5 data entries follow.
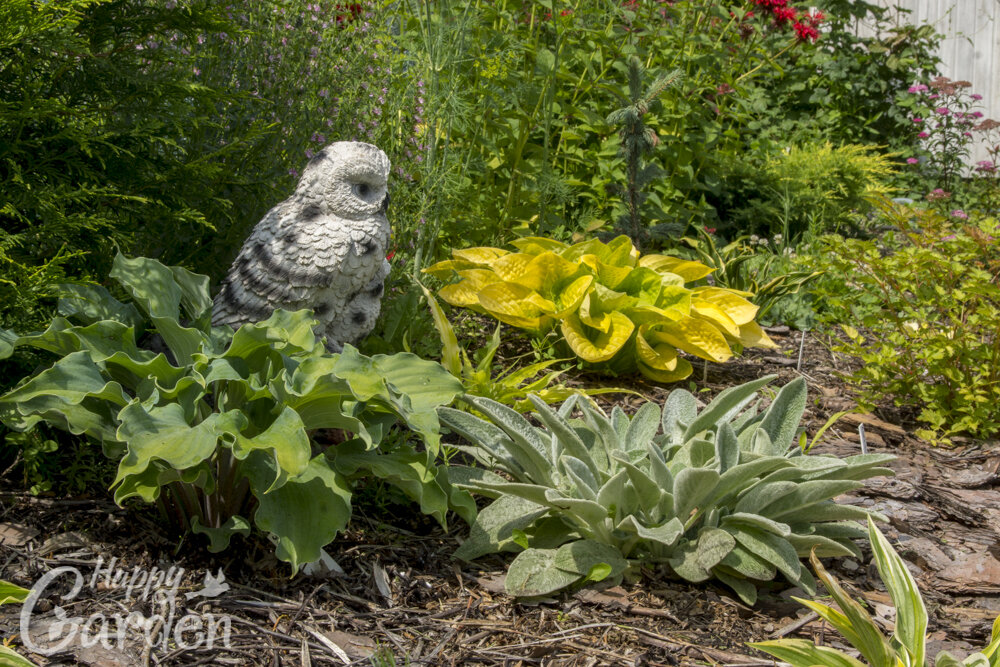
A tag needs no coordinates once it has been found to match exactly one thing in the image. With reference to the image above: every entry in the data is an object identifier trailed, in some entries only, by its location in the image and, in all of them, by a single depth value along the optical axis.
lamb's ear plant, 2.18
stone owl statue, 2.43
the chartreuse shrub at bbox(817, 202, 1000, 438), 3.34
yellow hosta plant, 3.47
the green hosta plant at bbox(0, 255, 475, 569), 1.90
